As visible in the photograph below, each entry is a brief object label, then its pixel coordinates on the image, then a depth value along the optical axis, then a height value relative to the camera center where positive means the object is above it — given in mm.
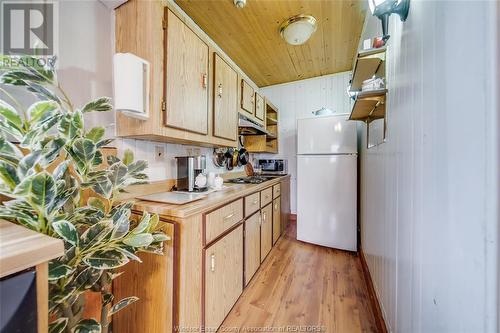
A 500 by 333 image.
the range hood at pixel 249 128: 2037 +483
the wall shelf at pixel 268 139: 2836 +439
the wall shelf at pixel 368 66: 1135 +698
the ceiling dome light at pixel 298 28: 1745 +1320
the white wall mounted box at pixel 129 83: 974 +433
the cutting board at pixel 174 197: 1030 -192
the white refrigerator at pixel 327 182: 2188 -186
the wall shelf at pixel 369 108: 1274 +470
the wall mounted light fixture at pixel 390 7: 794 +704
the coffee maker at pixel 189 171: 1395 -40
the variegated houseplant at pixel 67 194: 508 -87
